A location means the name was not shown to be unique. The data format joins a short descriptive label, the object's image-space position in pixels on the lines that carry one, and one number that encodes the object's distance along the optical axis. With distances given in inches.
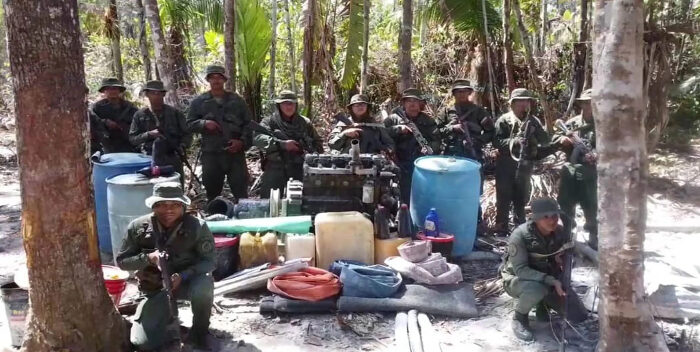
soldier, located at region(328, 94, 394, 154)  253.0
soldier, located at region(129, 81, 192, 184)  255.1
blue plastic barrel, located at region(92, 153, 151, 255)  230.7
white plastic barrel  211.6
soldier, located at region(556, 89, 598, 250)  238.5
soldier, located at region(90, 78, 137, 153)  274.4
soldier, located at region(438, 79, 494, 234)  266.4
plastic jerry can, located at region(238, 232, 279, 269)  209.3
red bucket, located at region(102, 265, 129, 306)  172.2
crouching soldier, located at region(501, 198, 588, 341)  168.1
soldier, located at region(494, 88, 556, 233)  256.2
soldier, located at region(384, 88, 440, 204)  263.0
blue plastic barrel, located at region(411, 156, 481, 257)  230.8
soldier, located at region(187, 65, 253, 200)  265.1
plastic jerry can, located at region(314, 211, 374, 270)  210.7
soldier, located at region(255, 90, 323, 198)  253.9
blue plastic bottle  223.0
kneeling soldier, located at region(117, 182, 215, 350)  158.9
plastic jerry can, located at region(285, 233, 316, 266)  210.4
